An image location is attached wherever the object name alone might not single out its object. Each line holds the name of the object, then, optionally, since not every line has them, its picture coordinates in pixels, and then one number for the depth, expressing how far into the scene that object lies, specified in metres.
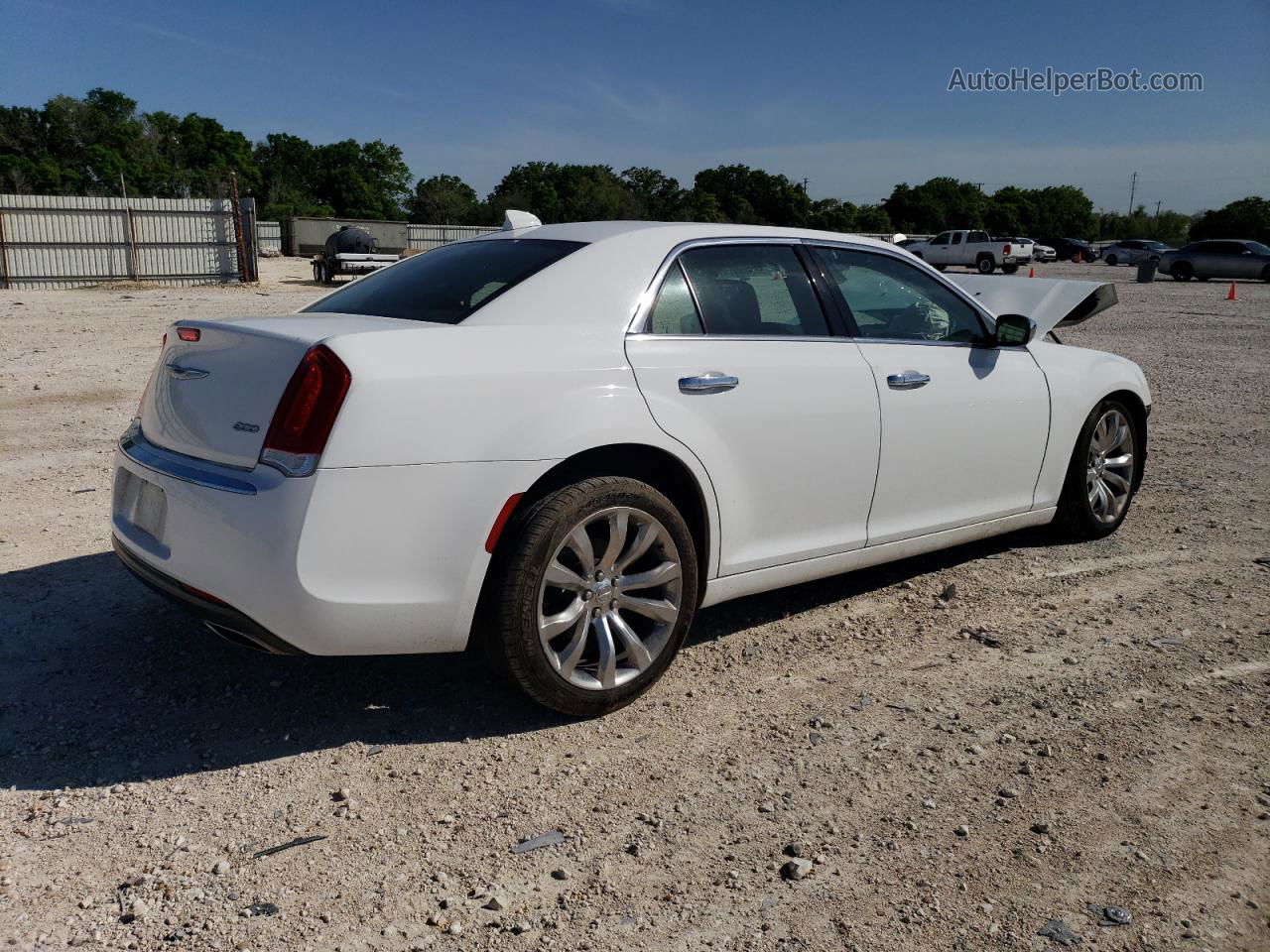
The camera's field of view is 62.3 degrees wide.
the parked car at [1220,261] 37.12
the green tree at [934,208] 87.62
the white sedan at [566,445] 3.02
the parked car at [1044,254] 55.04
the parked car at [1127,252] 53.53
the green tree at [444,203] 80.72
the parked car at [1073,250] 57.41
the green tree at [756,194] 85.94
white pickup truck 44.25
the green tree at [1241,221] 68.50
